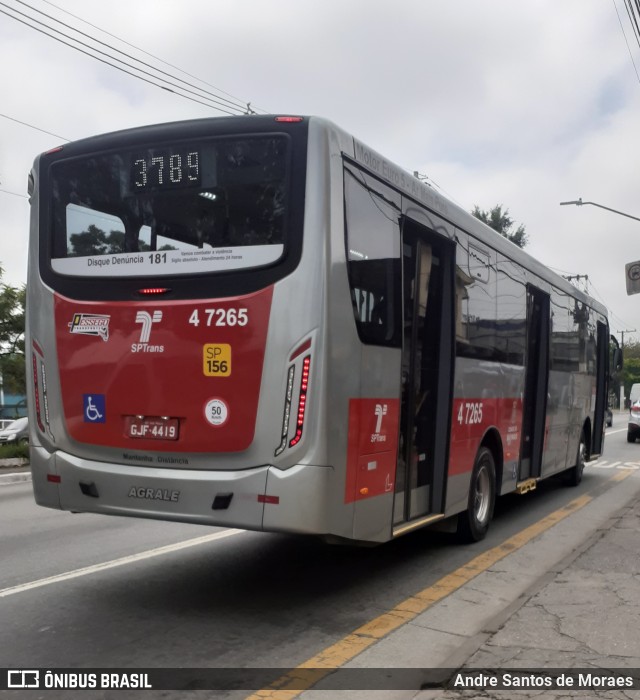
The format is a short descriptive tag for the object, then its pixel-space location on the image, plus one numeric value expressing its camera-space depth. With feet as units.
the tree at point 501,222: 224.74
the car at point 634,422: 87.92
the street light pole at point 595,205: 77.36
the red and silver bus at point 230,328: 17.30
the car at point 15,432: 75.46
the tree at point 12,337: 69.05
